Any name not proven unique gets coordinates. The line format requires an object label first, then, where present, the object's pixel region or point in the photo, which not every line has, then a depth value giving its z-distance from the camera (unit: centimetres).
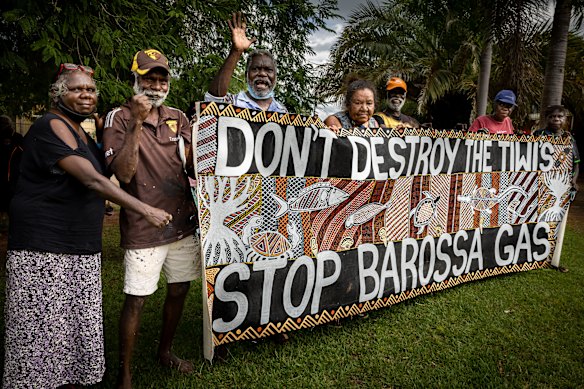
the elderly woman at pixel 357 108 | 355
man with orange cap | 432
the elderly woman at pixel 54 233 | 211
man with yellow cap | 236
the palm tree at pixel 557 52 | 695
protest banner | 278
